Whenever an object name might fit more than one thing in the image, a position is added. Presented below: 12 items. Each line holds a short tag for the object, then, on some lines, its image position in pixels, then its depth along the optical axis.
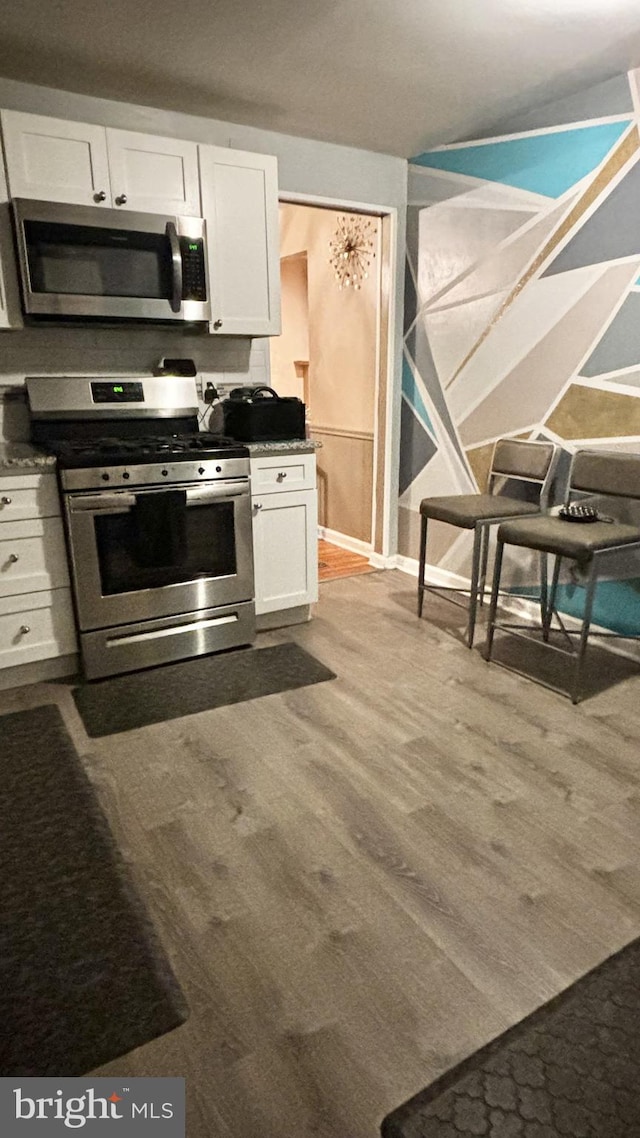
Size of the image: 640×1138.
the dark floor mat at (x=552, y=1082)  1.10
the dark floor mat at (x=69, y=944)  1.25
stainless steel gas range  2.58
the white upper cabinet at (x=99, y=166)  2.51
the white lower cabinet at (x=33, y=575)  2.49
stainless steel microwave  2.57
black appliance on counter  3.04
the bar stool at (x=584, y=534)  2.42
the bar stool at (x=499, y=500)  2.95
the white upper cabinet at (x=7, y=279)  2.53
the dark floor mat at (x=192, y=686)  2.46
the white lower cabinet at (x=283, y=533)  3.03
